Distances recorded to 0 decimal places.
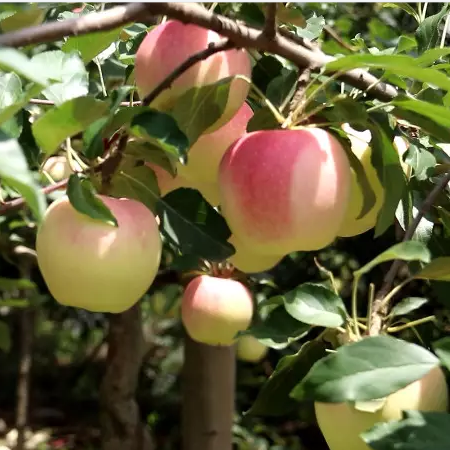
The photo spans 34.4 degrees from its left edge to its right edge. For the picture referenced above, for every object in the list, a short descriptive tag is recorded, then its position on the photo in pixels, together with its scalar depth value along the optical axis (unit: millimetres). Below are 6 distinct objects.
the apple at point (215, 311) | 1104
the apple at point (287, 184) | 547
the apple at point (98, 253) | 558
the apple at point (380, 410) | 572
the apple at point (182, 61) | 571
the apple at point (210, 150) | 642
